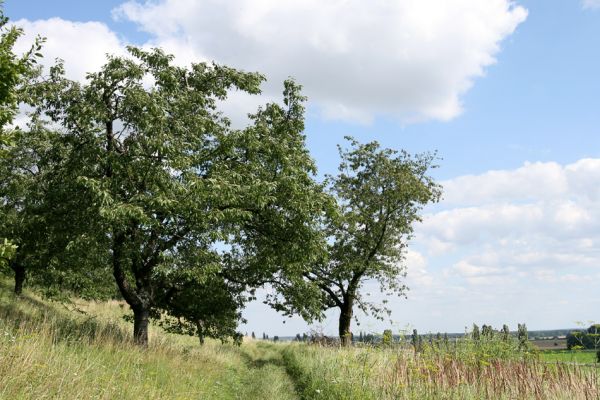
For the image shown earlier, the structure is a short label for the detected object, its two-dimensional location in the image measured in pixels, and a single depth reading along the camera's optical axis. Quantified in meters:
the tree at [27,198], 18.03
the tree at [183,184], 16.48
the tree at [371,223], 34.41
